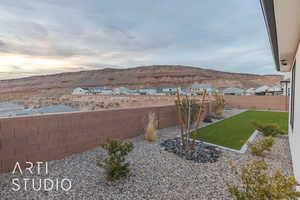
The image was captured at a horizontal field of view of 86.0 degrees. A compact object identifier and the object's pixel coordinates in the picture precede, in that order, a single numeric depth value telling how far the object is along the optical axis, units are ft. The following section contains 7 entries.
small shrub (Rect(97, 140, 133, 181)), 10.14
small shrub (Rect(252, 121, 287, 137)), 19.20
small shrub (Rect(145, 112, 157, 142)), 18.72
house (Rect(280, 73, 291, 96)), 55.18
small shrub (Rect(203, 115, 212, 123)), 32.04
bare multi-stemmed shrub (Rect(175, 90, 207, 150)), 15.52
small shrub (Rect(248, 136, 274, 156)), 13.98
